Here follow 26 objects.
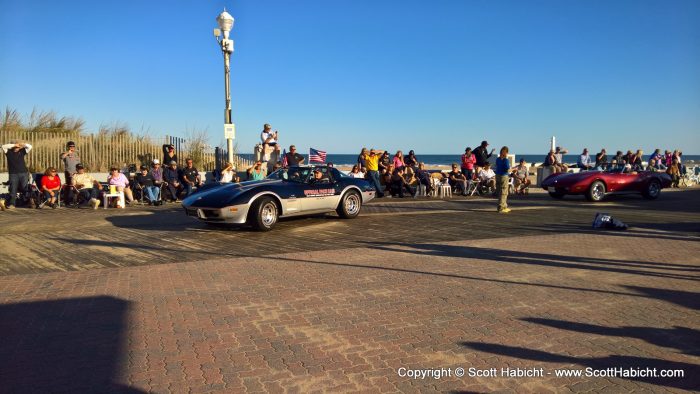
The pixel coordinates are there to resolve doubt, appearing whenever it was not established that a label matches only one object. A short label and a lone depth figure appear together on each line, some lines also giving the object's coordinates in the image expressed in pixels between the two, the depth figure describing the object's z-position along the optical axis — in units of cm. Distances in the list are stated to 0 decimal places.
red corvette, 1753
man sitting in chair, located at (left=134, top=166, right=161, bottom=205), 1573
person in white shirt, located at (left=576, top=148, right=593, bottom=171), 2330
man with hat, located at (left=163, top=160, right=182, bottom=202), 1644
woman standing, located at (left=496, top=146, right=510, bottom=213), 1420
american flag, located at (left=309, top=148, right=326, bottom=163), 2230
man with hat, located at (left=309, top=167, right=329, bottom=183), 1219
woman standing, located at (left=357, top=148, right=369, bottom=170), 1945
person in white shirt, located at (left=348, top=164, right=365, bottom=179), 1894
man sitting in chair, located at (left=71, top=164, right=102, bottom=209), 1528
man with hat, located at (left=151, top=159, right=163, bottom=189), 1600
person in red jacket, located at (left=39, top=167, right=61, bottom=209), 1483
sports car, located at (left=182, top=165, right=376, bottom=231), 1038
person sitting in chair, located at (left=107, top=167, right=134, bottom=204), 1521
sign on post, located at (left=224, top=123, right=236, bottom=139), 1682
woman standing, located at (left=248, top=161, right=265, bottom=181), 1614
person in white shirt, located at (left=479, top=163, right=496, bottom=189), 2078
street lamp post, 1634
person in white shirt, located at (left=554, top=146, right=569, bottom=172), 2350
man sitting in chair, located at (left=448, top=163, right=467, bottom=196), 2027
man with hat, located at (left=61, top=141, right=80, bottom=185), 1560
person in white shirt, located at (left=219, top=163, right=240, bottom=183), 1641
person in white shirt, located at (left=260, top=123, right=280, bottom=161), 1928
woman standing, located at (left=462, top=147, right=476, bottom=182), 2044
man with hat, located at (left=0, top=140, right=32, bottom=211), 1448
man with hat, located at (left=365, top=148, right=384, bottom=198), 1877
